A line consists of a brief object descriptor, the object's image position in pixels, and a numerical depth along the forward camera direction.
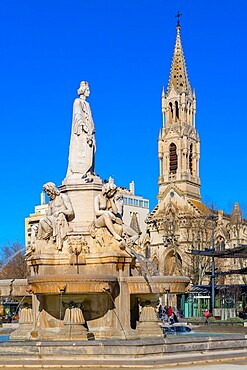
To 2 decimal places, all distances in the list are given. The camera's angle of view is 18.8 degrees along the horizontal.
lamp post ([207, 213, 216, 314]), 52.01
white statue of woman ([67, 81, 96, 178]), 22.53
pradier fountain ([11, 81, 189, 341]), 19.50
